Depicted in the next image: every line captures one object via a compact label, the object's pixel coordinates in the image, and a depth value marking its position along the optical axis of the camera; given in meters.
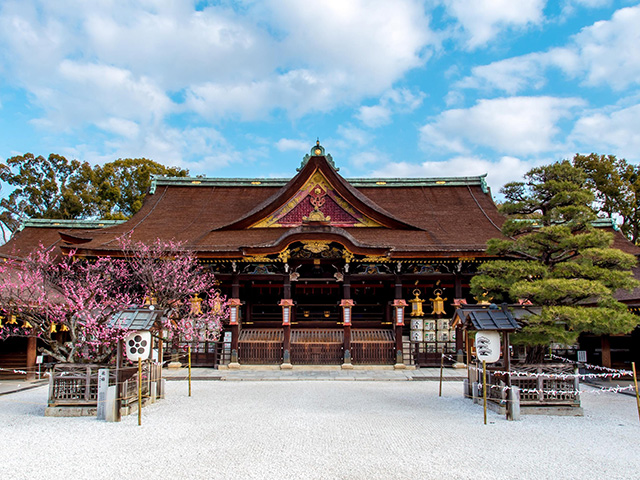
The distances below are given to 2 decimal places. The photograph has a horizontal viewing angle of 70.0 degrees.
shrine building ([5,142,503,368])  16.77
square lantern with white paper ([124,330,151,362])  9.67
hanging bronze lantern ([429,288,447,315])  17.92
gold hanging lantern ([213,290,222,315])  16.58
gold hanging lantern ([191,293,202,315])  16.92
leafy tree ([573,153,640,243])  28.12
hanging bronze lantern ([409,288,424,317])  17.86
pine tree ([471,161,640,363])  9.82
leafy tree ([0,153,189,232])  33.91
